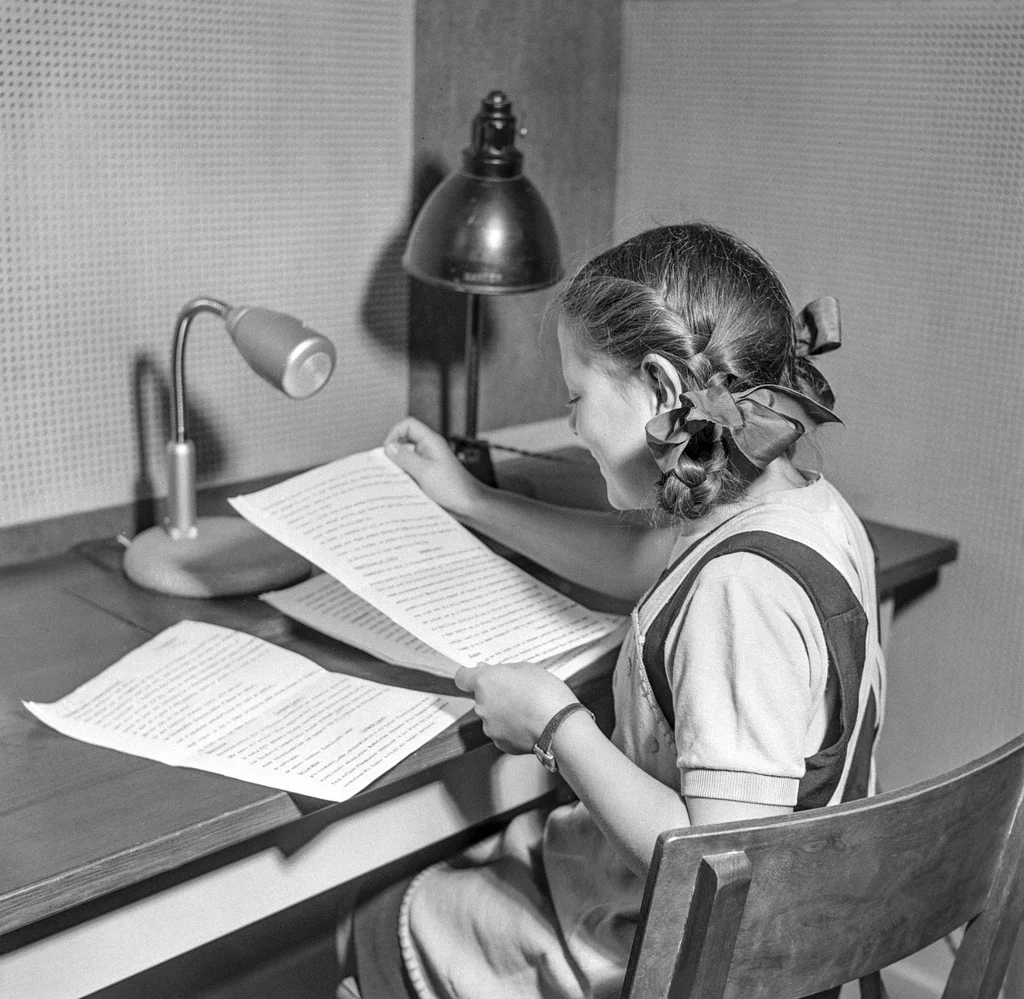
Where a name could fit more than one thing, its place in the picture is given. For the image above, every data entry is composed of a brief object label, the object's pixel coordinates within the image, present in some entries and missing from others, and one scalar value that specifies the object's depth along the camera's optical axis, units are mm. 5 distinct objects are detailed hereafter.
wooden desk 935
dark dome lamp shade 1645
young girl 995
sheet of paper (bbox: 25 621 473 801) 1054
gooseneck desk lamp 1384
